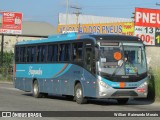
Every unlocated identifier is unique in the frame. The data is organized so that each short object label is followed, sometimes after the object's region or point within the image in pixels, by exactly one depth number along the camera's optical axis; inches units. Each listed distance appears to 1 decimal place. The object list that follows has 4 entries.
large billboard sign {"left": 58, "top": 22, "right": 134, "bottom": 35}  1990.7
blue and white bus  756.6
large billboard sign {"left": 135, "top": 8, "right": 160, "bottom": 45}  1498.5
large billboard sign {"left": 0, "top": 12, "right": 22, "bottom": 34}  2281.0
